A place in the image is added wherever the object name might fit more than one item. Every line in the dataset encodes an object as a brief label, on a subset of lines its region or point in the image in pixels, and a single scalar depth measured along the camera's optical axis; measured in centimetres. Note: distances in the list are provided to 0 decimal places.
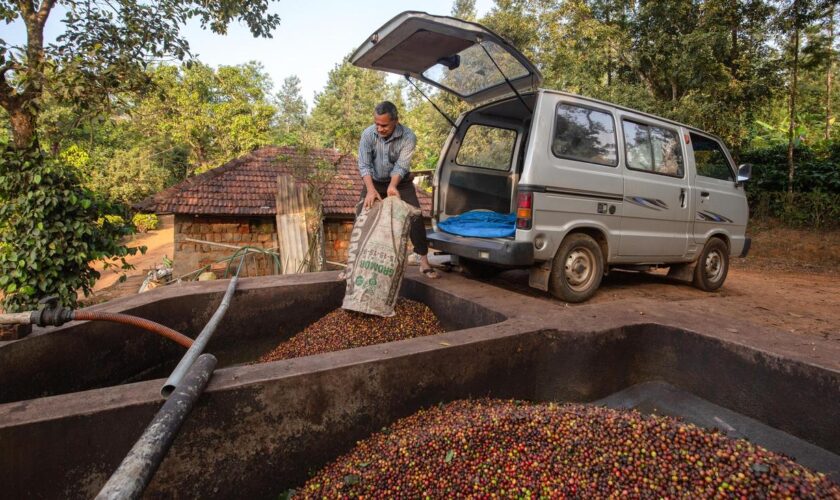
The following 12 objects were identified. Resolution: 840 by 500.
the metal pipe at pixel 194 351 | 168
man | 405
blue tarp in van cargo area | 407
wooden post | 872
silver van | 380
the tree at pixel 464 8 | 2917
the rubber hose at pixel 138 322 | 228
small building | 1134
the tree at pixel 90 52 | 485
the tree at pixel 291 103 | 6097
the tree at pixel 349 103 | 3281
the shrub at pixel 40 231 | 423
